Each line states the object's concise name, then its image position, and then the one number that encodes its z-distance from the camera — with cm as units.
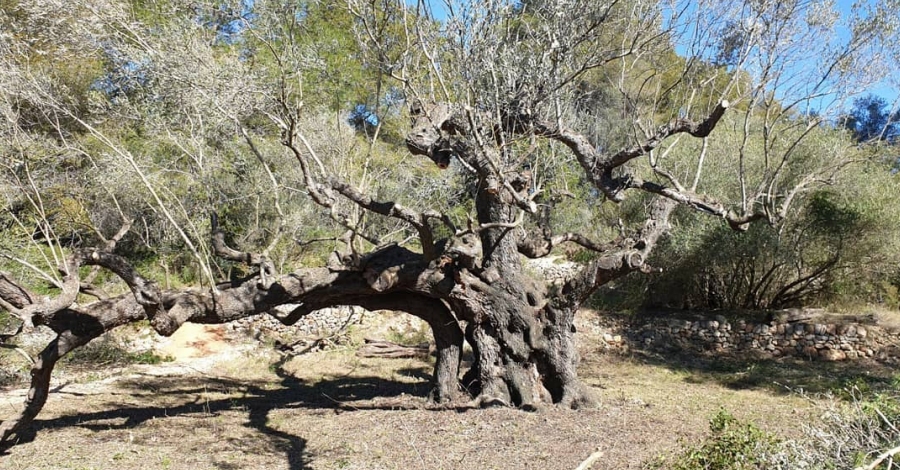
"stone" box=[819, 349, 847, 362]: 1153
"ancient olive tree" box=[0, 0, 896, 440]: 630
